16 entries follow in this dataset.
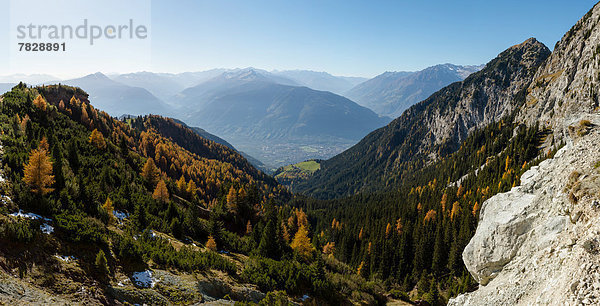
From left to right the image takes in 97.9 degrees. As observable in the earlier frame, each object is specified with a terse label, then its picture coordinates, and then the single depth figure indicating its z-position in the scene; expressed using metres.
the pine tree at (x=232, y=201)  80.12
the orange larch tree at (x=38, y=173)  33.00
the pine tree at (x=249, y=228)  76.43
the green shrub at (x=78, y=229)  28.66
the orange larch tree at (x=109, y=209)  42.95
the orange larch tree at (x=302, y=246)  65.94
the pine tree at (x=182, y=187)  95.38
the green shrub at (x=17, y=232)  22.64
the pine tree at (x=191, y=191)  96.38
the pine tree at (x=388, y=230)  114.53
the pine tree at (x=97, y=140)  83.91
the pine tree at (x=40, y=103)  83.59
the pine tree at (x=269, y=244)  56.83
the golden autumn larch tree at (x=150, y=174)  83.88
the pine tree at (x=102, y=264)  26.33
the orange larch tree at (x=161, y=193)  69.38
